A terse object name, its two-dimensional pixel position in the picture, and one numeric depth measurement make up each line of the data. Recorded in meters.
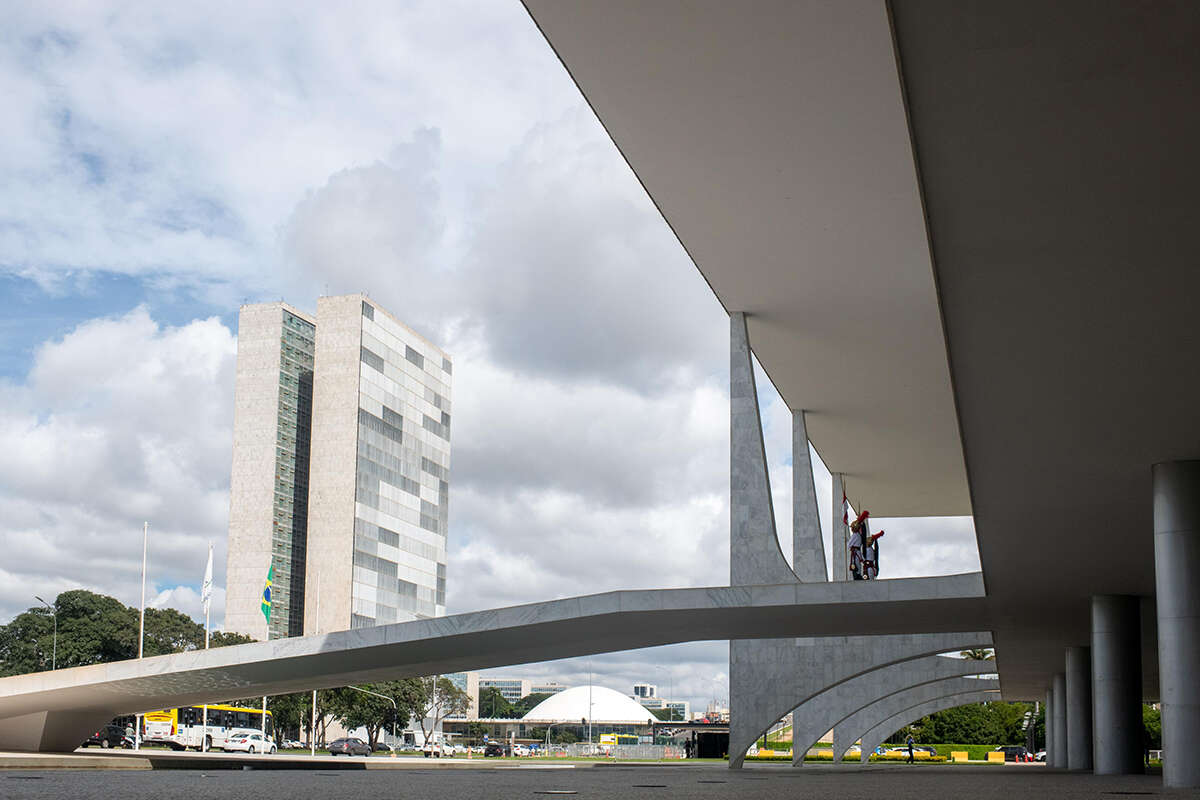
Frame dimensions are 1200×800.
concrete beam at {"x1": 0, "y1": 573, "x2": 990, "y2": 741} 21.89
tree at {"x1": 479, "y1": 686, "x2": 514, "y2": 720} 164.50
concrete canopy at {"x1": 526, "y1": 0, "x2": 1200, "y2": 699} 7.19
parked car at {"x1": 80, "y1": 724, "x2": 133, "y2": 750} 57.12
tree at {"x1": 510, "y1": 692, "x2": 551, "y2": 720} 176.00
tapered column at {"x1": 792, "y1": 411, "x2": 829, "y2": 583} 30.98
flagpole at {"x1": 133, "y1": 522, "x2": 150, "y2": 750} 50.67
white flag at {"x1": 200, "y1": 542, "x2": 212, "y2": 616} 51.66
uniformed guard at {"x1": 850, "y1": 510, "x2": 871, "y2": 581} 28.97
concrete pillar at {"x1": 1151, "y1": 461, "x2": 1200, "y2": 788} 14.44
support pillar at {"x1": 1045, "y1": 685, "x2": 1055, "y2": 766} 42.84
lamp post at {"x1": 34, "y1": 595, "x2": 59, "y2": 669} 76.51
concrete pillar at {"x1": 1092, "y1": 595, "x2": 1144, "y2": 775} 20.48
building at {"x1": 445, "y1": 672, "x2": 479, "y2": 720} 136.88
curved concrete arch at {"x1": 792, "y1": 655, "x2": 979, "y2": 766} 35.94
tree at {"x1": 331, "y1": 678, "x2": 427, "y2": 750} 75.25
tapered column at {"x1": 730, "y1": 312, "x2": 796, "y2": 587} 26.16
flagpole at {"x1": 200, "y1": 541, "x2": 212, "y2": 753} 51.68
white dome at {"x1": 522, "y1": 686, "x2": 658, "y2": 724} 127.12
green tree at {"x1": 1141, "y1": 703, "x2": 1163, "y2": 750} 77.07
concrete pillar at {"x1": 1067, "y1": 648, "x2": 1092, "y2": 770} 30.99
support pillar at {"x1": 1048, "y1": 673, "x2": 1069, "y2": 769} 39.28
